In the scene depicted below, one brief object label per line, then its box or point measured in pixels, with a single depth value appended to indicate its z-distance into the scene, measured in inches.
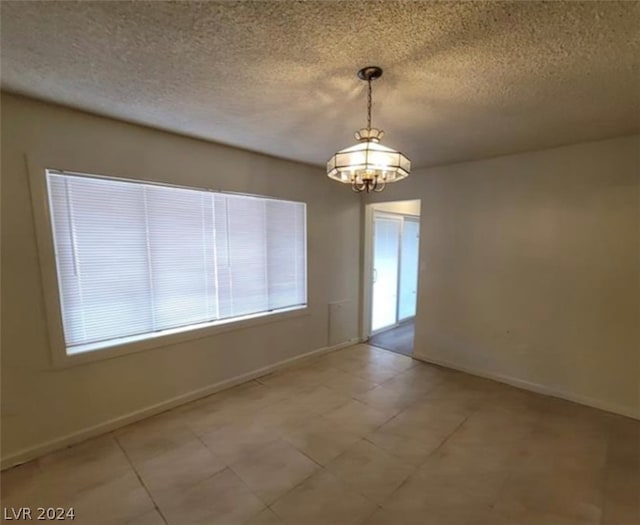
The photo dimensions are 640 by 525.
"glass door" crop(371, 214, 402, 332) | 193.9
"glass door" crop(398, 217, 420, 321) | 218.2
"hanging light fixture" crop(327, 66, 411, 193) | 66.4
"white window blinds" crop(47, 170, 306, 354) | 92.0
